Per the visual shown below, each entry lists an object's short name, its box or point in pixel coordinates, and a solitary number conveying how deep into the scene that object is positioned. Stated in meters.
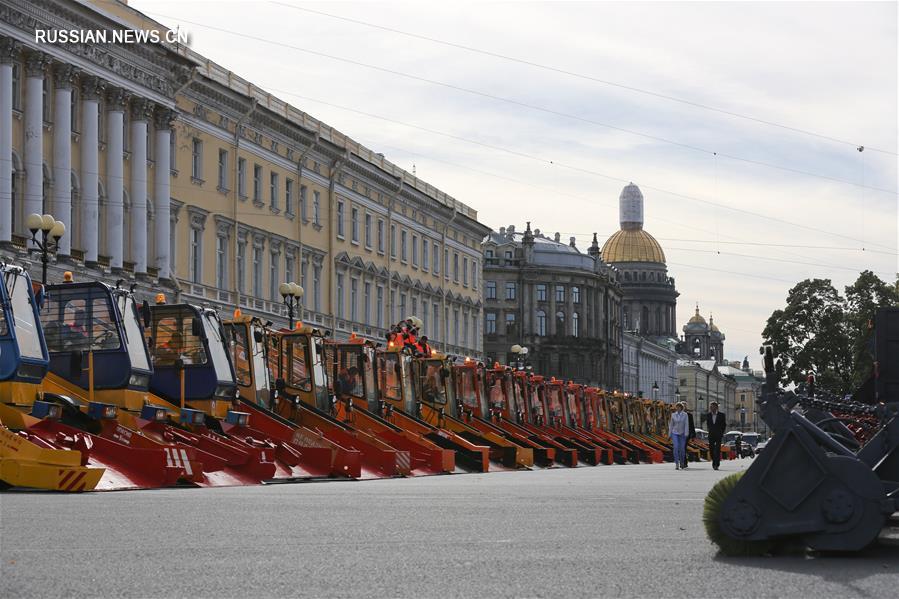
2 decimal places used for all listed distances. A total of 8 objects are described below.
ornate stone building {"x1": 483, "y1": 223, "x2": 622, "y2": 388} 138.62
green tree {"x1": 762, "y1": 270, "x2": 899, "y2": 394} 72.88
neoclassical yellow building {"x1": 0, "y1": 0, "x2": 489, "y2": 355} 42.44
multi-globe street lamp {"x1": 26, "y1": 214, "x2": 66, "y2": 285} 29.89
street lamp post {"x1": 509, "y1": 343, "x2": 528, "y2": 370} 56.68
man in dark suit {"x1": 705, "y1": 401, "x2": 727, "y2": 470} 34.88
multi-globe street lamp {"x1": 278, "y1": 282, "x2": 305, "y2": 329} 38.69
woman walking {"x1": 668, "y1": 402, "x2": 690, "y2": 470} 34.00
